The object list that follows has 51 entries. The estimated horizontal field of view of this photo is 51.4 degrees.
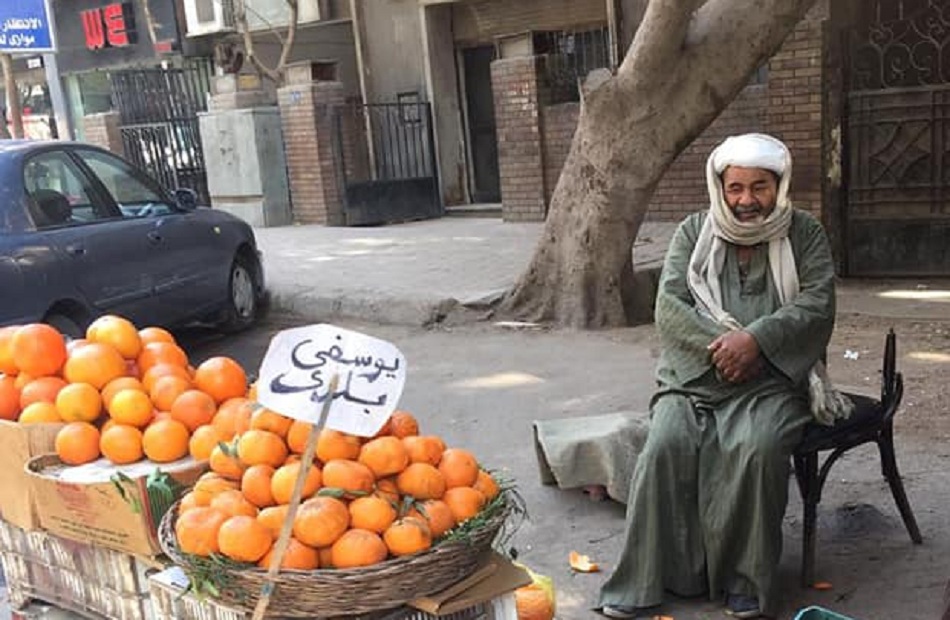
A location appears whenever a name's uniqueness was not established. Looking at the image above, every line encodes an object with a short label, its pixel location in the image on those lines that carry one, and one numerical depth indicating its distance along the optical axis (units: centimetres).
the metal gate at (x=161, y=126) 1398
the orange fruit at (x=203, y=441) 264
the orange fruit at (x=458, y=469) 239
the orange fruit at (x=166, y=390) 283
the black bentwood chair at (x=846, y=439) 322
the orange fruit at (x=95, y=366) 292
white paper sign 227
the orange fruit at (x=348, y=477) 225
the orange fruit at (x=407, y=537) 215
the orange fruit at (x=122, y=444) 270
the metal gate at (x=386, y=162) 1244
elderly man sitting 309
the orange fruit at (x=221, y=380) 294
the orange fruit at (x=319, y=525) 214
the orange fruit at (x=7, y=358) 308
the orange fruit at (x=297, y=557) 212
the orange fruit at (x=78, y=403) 284
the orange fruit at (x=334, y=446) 234
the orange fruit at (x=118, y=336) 307
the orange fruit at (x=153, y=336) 321
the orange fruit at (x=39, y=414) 286
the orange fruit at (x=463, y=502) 229
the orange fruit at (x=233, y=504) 225
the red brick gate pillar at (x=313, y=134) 1204
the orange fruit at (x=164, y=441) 268
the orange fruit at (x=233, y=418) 255
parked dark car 593
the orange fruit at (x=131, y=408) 275
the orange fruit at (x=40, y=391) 295
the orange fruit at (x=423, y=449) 241
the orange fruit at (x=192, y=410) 275
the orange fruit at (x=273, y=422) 243
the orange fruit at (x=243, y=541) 214
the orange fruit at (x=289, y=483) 225
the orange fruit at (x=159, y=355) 308
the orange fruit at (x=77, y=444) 275
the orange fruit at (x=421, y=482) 231
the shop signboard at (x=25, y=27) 923
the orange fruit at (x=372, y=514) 219
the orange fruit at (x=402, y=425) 253
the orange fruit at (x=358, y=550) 211
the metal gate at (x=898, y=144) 780
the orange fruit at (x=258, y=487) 229
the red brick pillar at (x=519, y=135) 1081
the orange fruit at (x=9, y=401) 303
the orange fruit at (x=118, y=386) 286
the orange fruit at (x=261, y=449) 236
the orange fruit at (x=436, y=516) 223
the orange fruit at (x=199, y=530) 218
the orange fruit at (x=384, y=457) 232
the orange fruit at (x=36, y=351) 302
